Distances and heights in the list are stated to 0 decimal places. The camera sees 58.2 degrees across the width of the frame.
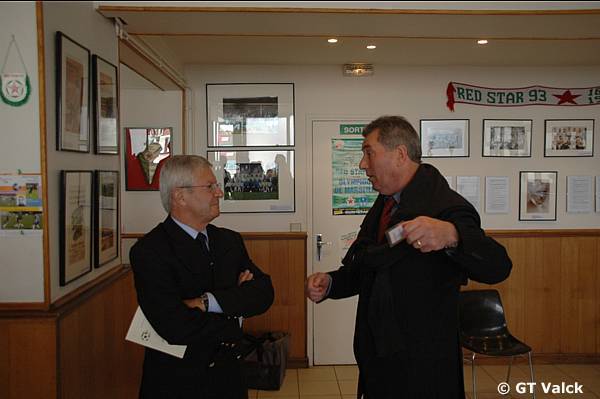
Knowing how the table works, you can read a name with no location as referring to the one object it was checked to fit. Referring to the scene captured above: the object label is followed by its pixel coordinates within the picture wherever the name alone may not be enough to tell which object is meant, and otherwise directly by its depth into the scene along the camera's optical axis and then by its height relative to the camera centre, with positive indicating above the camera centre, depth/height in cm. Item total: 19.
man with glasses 193 -42
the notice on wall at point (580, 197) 500 -13
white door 493 -34
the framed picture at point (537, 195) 498 -11
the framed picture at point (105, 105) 264 +40
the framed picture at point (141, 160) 498 +21
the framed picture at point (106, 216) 267 -18
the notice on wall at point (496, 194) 497 -10
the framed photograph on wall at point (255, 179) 487 +3
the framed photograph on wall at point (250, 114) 484 +61
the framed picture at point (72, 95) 222 +38
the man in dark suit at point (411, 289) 190 -39
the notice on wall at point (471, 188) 495 -5
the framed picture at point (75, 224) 227 -19
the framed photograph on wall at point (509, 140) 496 +39
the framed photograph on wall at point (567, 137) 497 +42
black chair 395 -105
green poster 493 +1
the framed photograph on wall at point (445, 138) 493 +41
